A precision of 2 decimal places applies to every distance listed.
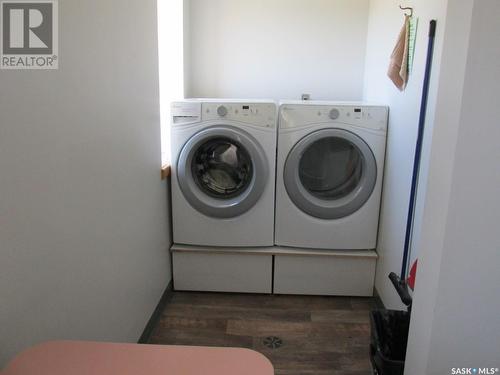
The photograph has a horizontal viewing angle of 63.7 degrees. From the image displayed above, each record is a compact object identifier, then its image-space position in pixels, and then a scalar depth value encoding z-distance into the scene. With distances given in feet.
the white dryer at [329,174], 7.90
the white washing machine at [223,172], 7.95
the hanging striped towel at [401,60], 6.68
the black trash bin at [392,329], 5.70
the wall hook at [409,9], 6.68
